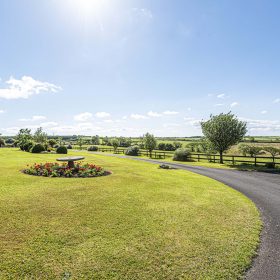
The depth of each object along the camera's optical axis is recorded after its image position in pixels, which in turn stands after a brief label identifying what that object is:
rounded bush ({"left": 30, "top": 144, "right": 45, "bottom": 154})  43.28
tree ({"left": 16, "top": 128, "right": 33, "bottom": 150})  75.45
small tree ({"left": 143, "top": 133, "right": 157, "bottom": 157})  48.81
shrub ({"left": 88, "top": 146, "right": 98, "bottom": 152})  71.19
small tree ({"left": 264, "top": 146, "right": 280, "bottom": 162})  27.16
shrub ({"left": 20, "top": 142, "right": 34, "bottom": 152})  46.59
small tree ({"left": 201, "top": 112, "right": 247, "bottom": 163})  31.64
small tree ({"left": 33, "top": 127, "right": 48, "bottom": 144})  68.62
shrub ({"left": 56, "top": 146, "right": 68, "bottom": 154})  45.19
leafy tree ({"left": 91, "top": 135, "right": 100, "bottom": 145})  116.31
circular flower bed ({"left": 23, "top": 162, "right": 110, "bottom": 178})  16.86
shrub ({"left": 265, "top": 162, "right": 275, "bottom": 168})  25.67
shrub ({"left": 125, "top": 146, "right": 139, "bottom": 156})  51.10
